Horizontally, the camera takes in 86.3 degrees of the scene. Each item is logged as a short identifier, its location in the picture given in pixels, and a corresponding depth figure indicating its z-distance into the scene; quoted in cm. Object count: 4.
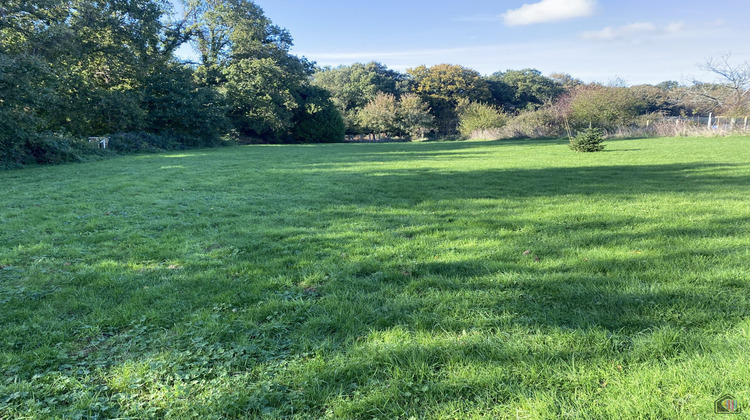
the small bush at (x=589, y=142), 1397
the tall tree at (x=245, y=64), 2771
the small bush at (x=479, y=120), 3009
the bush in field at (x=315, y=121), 3391
